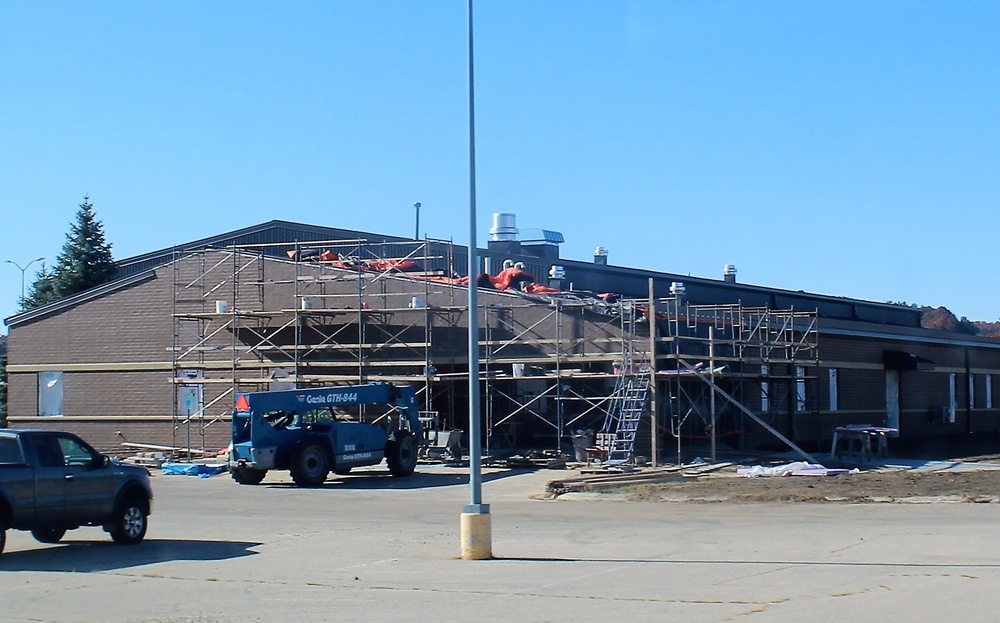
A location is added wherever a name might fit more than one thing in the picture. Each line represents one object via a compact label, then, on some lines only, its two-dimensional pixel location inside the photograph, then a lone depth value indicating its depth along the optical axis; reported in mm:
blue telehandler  29891
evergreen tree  61656
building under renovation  34719
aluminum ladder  32344
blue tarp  35188
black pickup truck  16422
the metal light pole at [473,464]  15578
